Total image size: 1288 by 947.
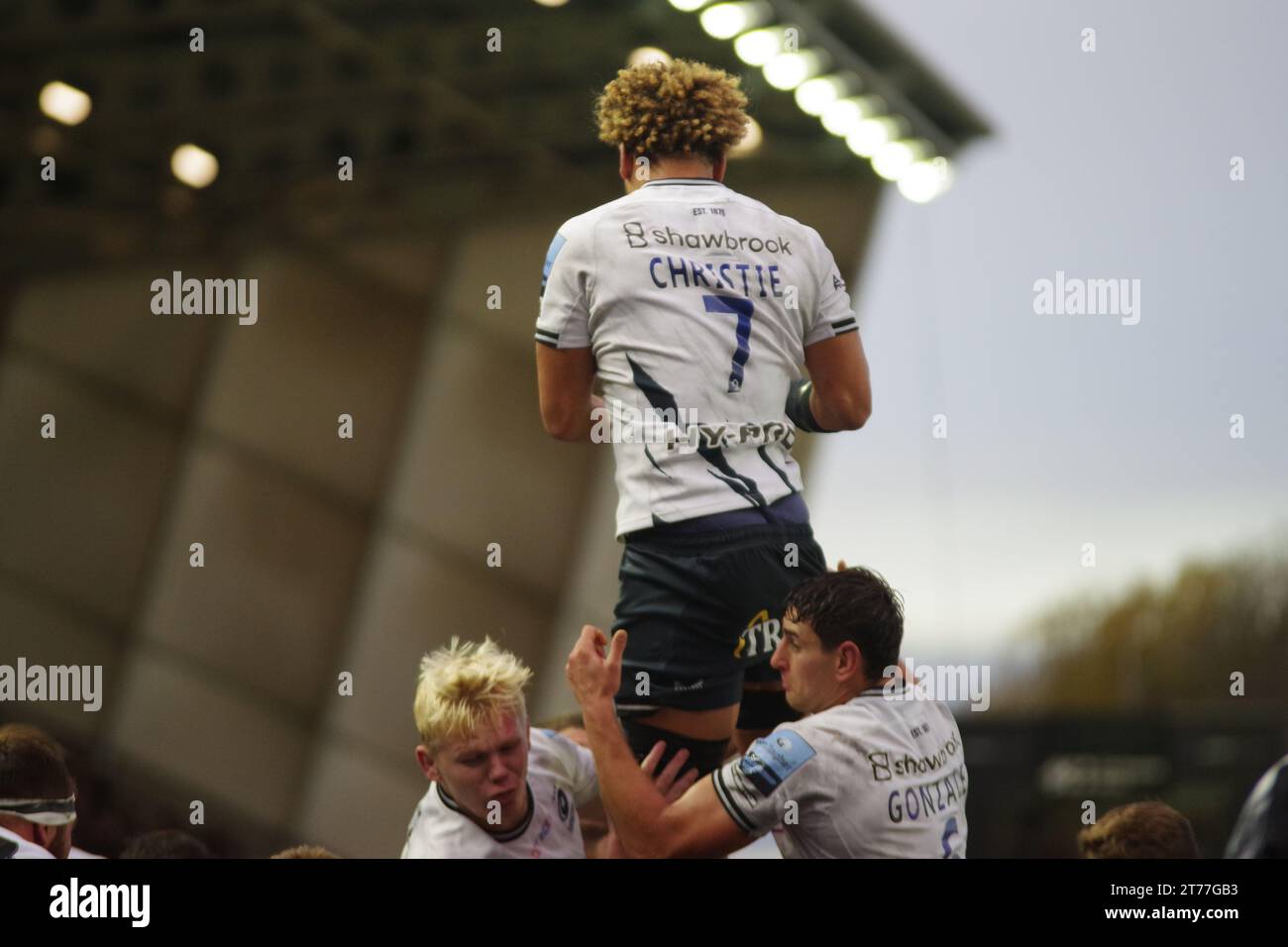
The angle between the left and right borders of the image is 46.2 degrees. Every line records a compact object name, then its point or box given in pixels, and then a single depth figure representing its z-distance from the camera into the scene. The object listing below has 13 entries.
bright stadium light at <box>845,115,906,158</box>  11.09
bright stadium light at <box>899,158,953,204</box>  11.27
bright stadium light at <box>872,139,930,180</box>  11.62
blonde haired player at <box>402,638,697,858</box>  4.11
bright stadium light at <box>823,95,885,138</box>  10.93
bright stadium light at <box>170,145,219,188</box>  14.57
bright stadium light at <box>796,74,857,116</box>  10.85
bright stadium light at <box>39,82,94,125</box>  13.16
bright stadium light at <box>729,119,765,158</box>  12.83
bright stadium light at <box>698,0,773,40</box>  10.10
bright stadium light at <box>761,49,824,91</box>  10.44
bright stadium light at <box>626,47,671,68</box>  11.18
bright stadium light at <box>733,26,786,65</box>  10.20
